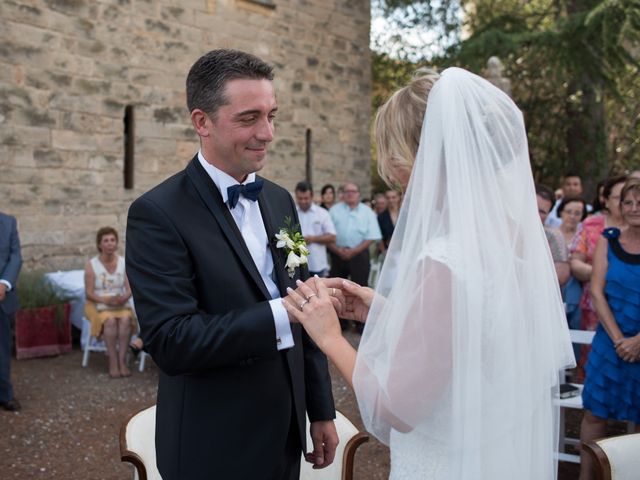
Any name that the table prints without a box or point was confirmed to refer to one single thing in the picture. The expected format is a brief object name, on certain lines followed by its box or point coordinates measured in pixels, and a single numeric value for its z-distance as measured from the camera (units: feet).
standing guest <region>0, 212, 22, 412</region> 18.90
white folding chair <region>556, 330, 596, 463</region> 14.66
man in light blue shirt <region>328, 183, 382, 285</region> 31.60
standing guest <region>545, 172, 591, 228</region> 29.25
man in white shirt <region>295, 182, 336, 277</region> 30.14
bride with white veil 5.88
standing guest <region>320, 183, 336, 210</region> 36.06
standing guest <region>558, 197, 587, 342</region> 19.70
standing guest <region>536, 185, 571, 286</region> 17.99
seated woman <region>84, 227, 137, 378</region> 23.61
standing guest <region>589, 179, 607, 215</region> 19.39
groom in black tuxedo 6.51
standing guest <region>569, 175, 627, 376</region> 18.51
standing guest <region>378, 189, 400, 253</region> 34.40
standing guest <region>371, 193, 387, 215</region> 38.65
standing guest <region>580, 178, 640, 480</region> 13.51
